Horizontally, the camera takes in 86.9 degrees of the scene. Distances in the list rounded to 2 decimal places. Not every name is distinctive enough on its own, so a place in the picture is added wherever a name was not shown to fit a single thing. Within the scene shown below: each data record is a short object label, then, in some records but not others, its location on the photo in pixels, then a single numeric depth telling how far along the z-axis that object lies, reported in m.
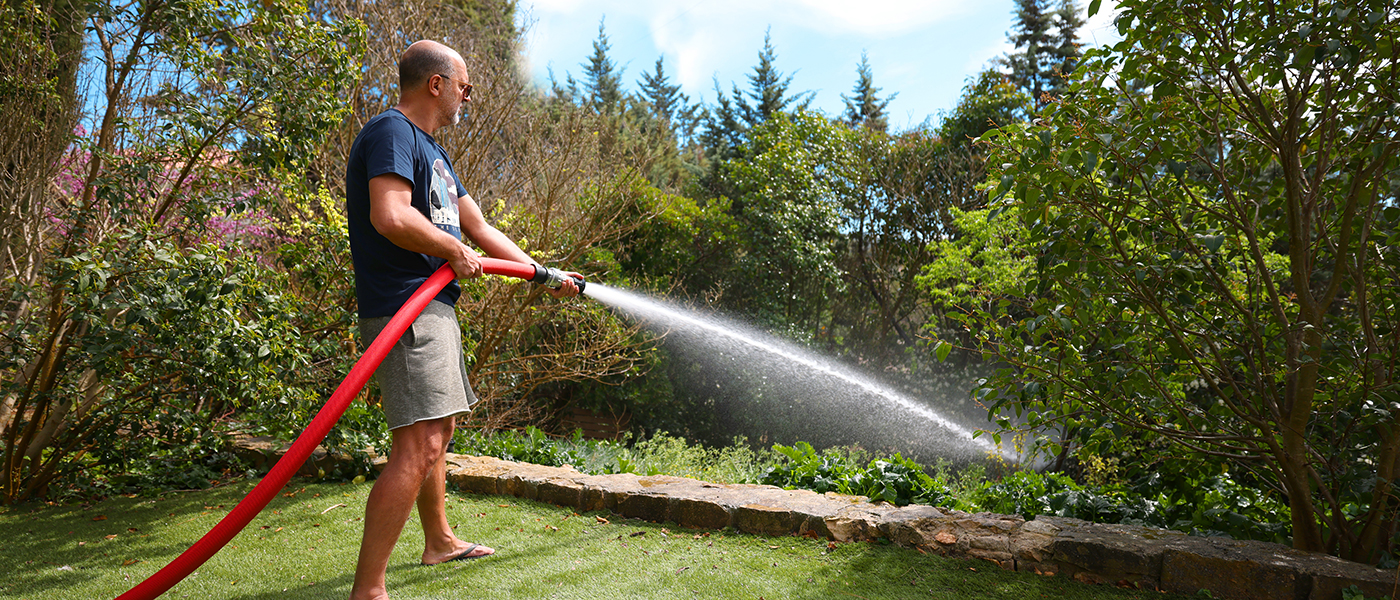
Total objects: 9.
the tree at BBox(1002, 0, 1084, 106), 17.36
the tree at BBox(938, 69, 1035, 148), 11.80
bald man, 2.03
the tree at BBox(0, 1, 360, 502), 3.12
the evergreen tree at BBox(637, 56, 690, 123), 27.14
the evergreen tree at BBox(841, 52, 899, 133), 22.62
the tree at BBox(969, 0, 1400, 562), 2.25
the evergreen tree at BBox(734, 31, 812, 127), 23.12
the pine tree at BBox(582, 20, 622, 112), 24.48
